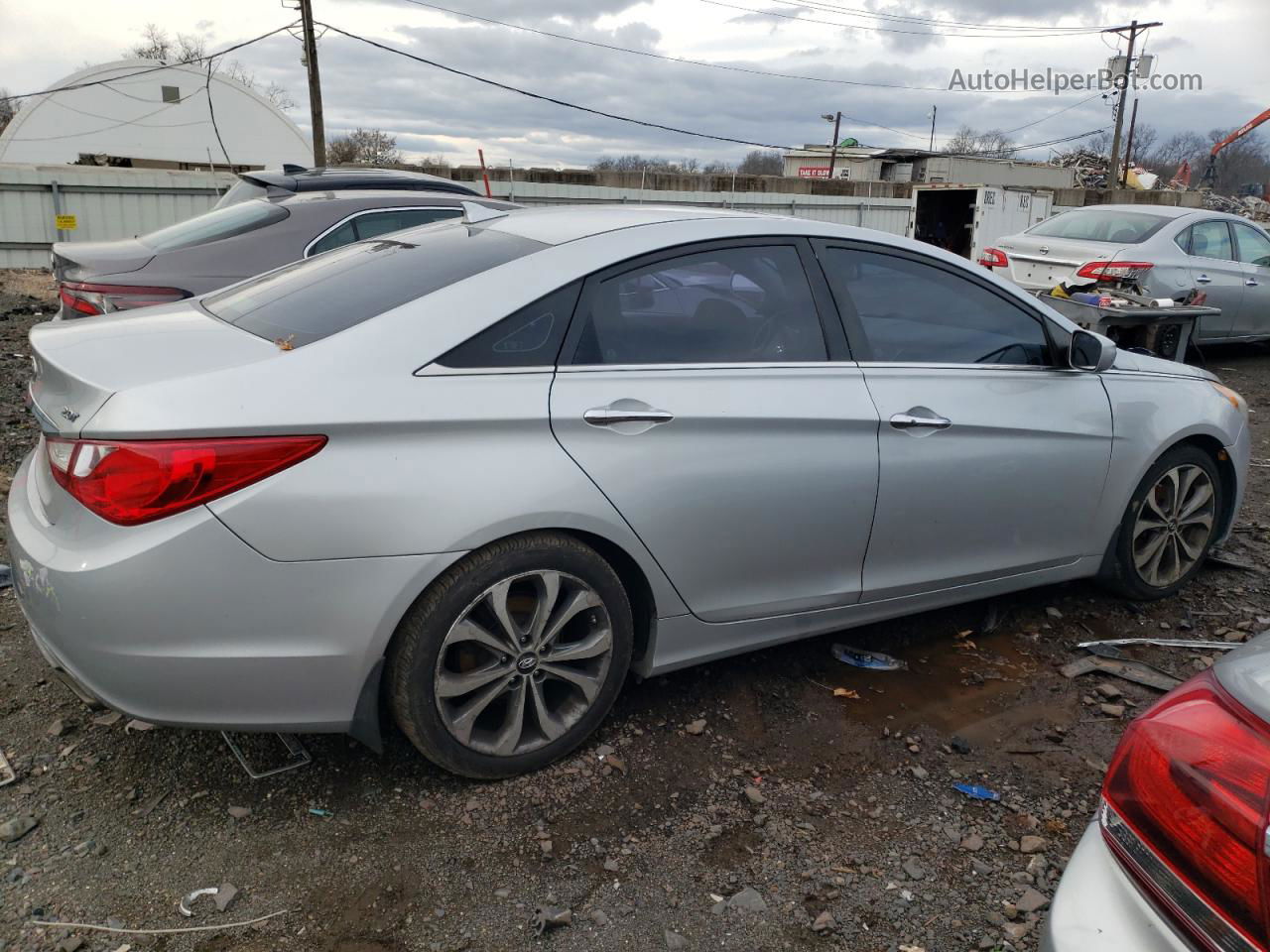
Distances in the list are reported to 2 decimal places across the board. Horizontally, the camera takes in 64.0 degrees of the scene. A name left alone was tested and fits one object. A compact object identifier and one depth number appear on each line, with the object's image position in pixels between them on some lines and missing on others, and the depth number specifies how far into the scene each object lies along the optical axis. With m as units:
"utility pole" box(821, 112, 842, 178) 53.75
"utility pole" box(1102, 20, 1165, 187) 42.03
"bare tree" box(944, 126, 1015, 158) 57.12
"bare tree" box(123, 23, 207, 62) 56.62
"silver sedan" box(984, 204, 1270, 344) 9.81
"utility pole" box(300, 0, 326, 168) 22.08
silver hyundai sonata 2.43
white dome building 32.81
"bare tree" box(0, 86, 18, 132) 48.94
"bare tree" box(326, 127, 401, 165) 38.97
